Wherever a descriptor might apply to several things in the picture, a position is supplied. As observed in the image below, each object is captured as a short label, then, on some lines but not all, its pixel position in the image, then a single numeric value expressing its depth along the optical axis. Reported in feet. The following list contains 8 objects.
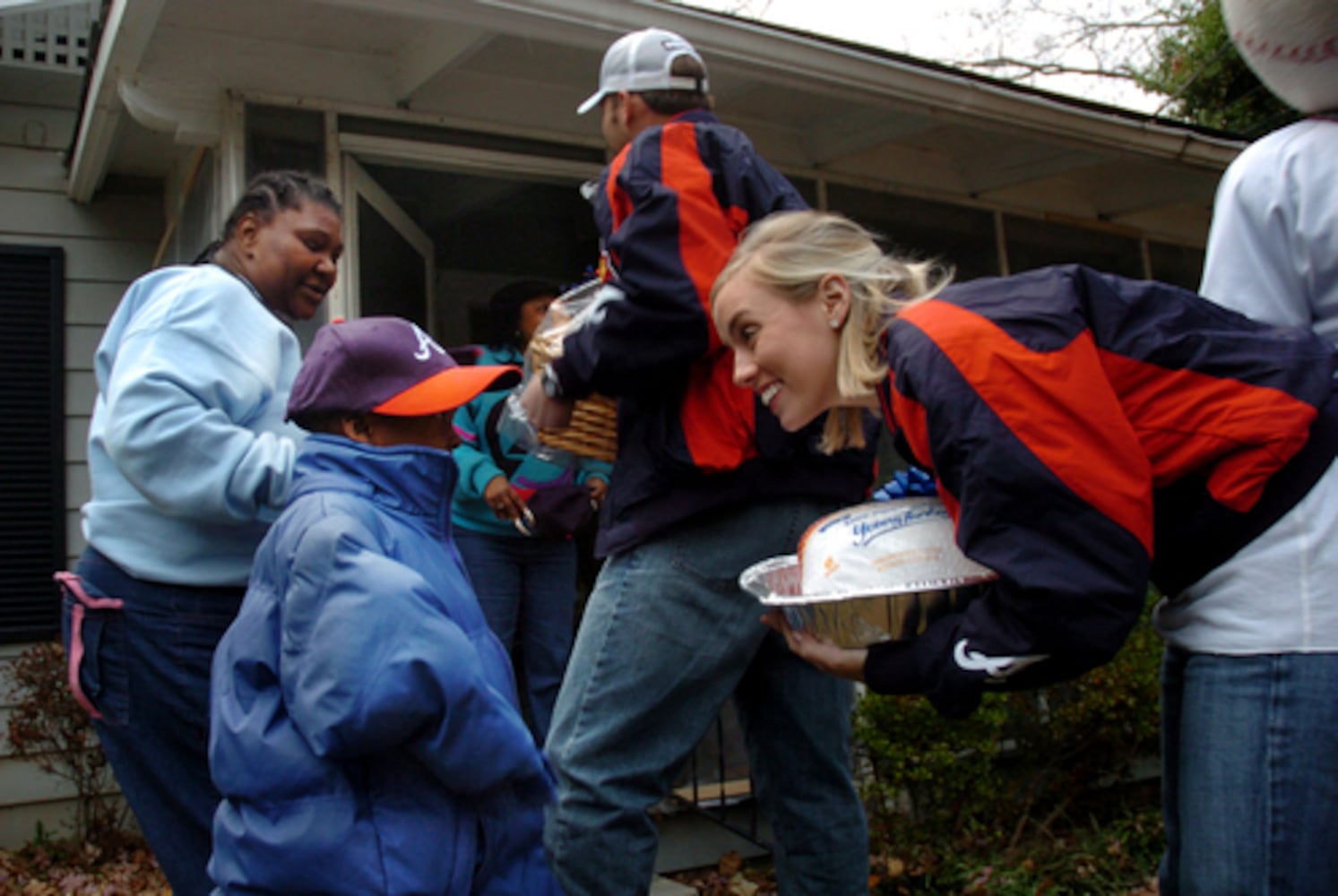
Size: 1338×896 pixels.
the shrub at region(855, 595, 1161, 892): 14.71
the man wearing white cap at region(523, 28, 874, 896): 7.64
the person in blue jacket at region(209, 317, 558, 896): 6.35
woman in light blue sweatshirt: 8.54
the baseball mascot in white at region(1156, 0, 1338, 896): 5.00
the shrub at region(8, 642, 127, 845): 15.79
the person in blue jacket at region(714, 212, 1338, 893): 4.71
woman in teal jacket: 14.76
